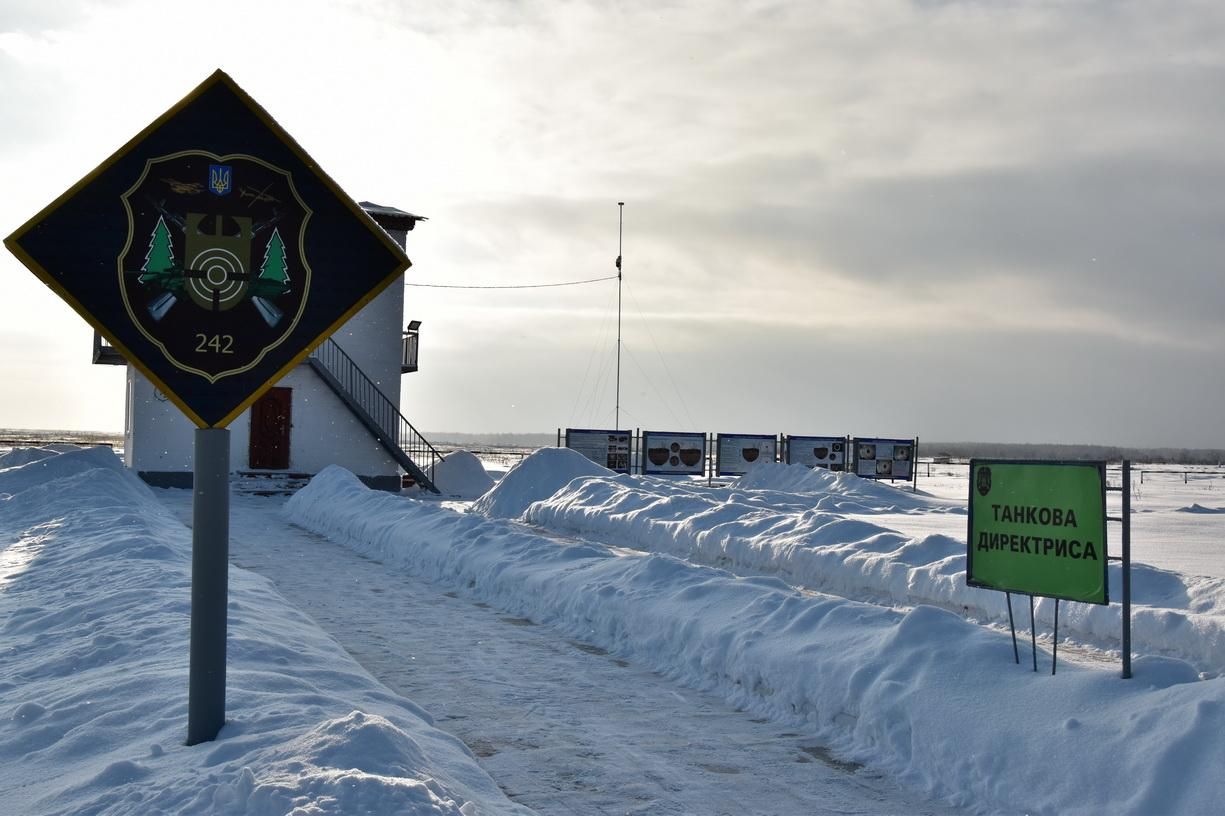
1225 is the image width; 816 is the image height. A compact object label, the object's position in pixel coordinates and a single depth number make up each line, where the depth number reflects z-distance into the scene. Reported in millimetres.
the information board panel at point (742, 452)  32219
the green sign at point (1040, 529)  6500
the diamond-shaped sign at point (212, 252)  4629
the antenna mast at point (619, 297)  33119
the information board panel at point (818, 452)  34062
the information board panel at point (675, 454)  30312
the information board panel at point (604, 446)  29953
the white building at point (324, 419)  29234
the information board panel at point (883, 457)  34344
